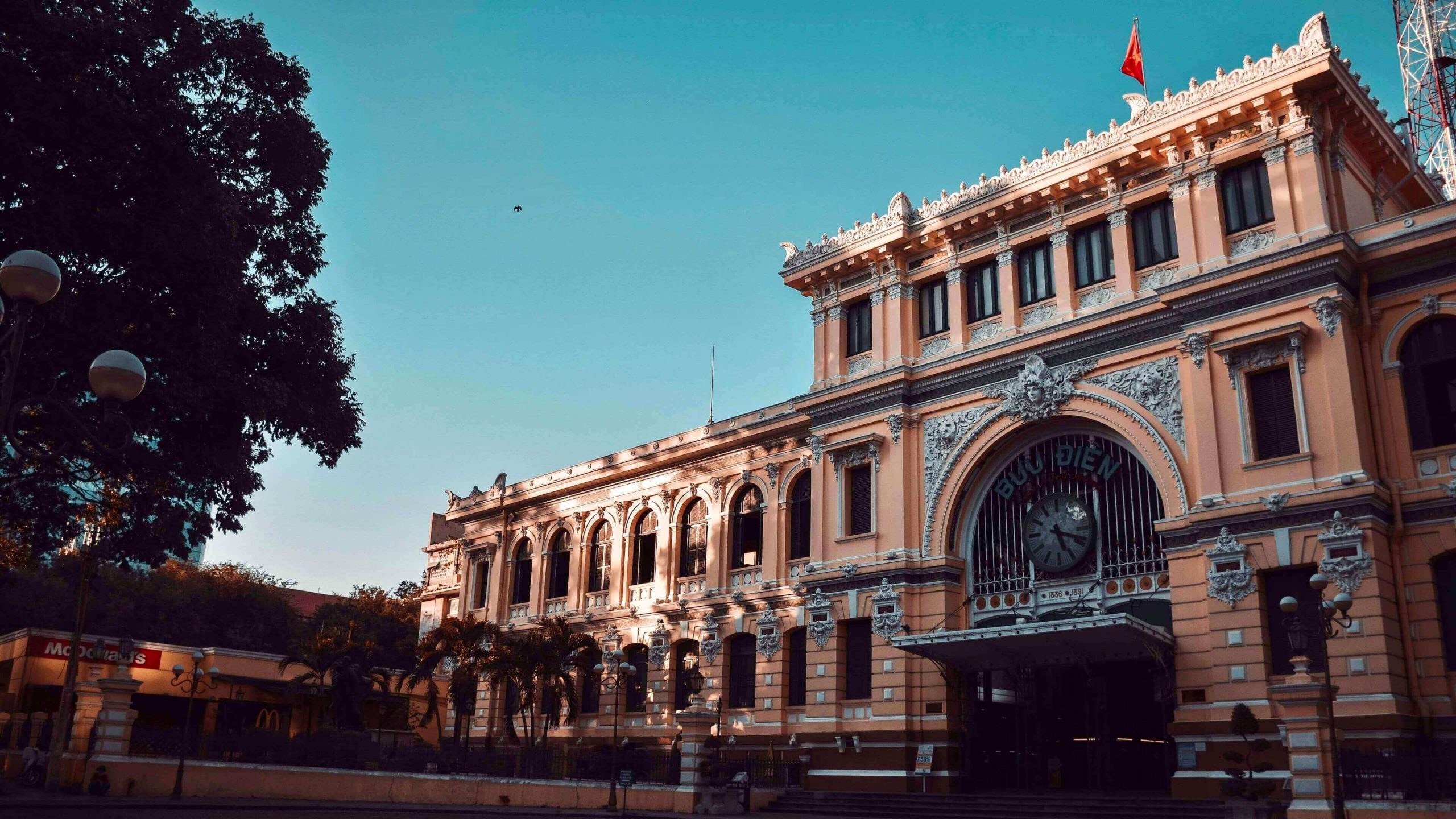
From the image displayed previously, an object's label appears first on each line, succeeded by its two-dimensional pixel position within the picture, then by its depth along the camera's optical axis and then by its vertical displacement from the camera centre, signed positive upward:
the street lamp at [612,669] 37.94 +2.10
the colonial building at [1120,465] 21.53 +6.17
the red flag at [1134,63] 27.56 +16.13
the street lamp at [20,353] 10.20 +3.21
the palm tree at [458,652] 37.16 +2.46
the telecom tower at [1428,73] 42.16 +26.25
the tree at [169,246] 17.42 +7.58
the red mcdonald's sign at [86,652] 39.28 +2.33
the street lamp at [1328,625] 15.66 +2.05
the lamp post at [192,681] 27.08 +1.28
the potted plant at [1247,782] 17.80 -0.51
